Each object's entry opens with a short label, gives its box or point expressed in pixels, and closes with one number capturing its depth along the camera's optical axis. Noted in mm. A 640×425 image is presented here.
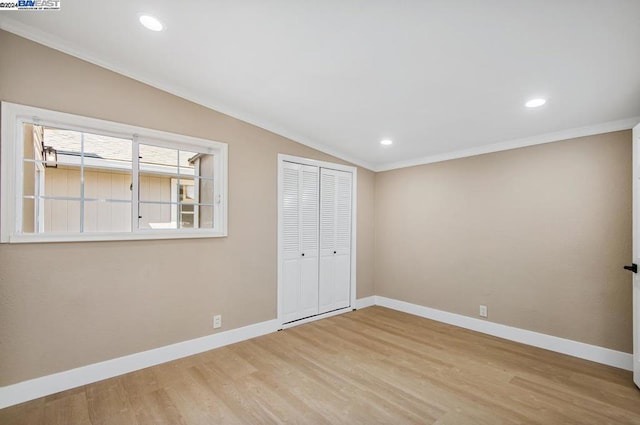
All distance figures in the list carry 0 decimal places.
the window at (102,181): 2324
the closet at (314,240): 3896
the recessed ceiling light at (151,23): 2000
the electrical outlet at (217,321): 3227
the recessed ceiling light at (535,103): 2539
